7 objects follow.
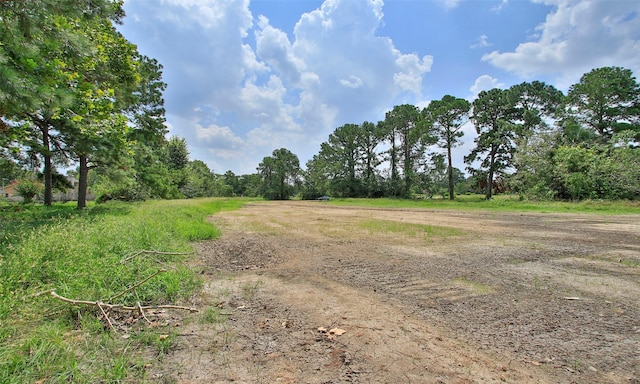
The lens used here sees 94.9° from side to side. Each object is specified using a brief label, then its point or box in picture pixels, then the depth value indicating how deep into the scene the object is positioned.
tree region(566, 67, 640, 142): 28.24
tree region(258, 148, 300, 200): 66.81
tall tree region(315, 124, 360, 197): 52.41
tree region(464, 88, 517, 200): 33.91
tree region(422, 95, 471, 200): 35.41
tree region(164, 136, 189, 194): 54.93
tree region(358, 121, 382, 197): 49.29
